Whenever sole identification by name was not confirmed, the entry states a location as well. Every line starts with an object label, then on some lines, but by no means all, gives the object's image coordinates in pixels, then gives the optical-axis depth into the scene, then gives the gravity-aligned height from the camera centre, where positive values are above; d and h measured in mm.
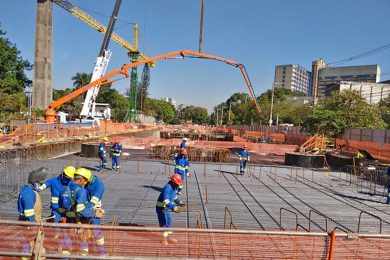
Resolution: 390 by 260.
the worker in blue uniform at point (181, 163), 13805 -1513
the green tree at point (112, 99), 96812 +4667
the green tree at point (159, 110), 130625 +3548
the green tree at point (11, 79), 31031 +4183
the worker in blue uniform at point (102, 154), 18078 -1722
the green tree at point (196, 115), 162250 +2576
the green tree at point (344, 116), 36906 +1081
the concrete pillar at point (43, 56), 47625 +7314
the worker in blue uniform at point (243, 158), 19031 -1725
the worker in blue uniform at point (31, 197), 5562 -1195
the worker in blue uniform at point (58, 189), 6242 -1209
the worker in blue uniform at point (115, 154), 18250 -1738
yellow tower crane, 67188 +18410
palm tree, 102000 +9807
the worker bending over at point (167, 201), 7352 -1543
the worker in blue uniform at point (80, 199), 5965 -1275
